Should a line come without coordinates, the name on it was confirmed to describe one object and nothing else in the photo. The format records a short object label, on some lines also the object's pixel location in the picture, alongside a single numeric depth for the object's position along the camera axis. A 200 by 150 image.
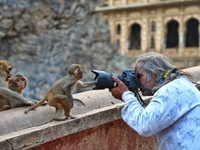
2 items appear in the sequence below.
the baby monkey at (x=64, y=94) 2.29
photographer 1.77
